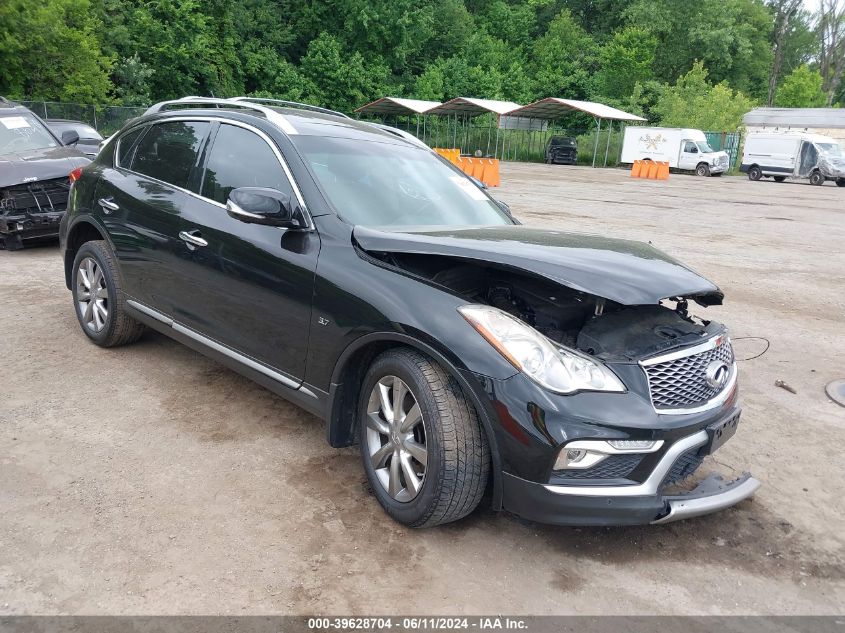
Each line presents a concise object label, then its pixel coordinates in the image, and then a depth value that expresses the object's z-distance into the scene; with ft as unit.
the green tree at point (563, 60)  188.24
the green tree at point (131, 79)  111.75
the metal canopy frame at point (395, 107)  136.67
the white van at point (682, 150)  118.93
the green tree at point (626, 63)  183.42
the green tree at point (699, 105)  150.61
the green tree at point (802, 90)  221.87
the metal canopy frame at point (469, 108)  133.18
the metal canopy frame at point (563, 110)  131.95
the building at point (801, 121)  148.56
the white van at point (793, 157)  104.27
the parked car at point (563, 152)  140.05
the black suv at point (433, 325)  8.64
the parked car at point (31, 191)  25.84
